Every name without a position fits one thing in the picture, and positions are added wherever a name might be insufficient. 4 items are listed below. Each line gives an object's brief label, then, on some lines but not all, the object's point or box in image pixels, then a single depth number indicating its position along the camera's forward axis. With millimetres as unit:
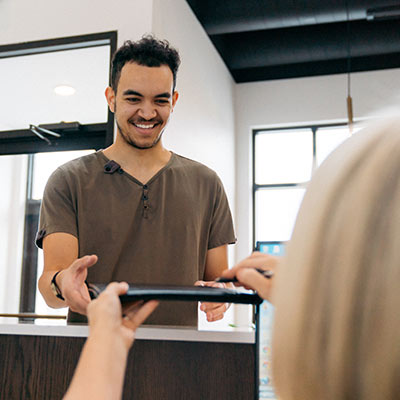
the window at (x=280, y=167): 5266
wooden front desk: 1023
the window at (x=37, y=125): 3271
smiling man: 1626
